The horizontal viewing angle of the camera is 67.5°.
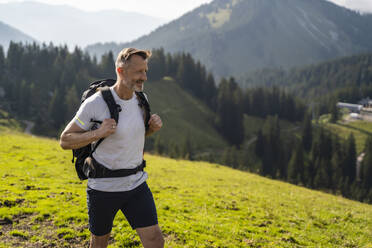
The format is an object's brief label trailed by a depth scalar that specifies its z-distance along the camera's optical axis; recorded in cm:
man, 502
